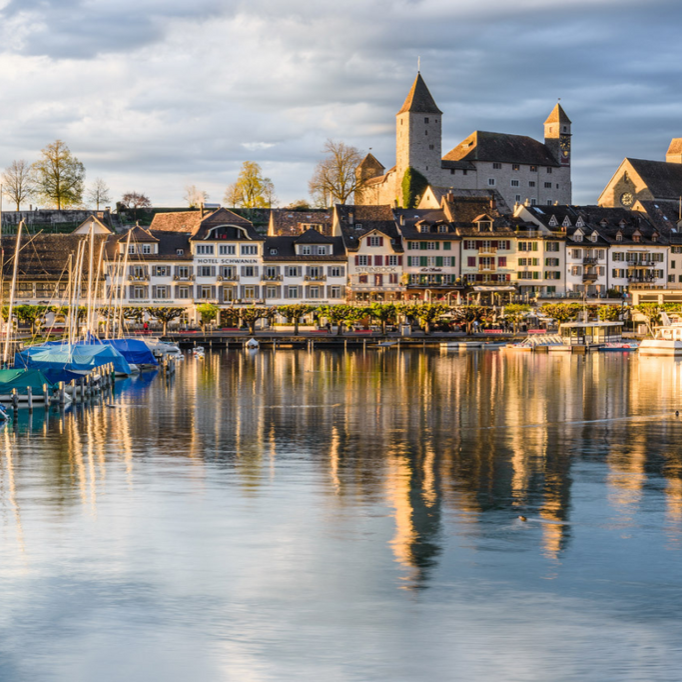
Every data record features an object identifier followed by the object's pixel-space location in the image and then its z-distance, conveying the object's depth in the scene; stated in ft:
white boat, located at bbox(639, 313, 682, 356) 315.99
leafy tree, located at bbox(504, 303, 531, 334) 383.45
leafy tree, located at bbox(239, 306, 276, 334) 355.77
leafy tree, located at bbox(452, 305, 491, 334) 373.81
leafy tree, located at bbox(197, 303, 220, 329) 370.94
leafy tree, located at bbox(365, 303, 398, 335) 361.51
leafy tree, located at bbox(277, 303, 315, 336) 358.06
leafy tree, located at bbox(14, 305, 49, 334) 351.25
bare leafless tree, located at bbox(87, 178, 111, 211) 550.36
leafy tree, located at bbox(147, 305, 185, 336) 351.87
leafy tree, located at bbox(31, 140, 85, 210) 520.01
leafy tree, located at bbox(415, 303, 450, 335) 363.76
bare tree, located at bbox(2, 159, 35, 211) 533.14
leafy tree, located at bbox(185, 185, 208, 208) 550.48
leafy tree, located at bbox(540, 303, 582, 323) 382.63
